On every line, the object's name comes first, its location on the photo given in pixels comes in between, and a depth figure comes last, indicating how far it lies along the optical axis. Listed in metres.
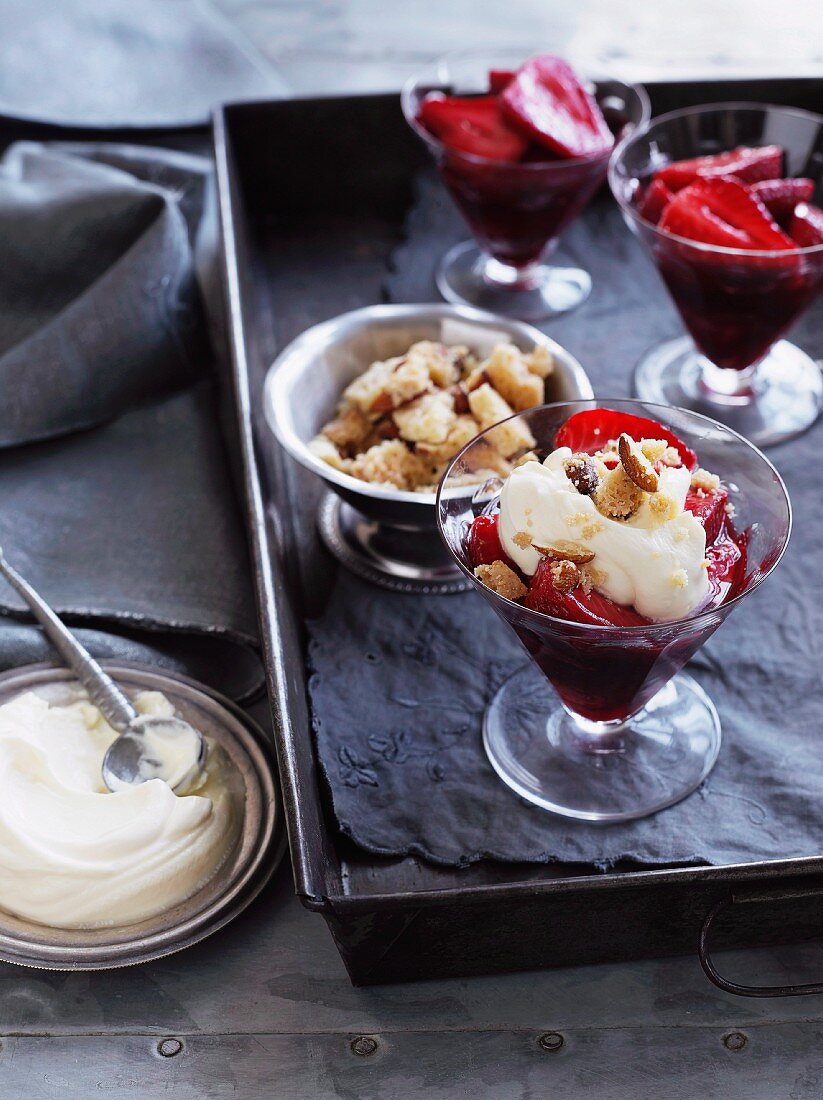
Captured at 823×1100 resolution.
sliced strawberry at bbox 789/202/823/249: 1.10
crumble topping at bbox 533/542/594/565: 0.78
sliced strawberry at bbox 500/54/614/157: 1.23
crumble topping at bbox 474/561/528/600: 0.79
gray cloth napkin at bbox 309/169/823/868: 0.87
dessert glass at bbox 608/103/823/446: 1.08
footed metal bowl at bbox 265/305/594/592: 1.02
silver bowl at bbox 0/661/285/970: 0.83
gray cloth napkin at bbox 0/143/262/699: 1.07
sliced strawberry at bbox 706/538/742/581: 0.83
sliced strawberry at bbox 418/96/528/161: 1.24
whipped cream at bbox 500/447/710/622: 0.77
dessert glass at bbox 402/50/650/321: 1.25
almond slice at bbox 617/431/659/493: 0.77
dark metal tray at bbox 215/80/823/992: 0.78
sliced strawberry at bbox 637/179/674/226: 1.17
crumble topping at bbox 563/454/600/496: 0.79
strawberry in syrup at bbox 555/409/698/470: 0.89
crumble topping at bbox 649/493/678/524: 0.78
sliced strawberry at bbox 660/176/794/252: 1.09
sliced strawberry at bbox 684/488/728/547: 0.84
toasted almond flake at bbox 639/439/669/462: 0.82
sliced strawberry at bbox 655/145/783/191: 1.18
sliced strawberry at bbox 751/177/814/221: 1.14
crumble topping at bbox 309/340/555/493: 1.03
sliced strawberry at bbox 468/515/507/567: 0.83
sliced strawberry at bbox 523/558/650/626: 0.77
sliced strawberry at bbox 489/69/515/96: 1.32
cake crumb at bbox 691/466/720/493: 0.86
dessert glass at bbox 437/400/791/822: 0.81
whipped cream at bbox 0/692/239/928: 0.85
